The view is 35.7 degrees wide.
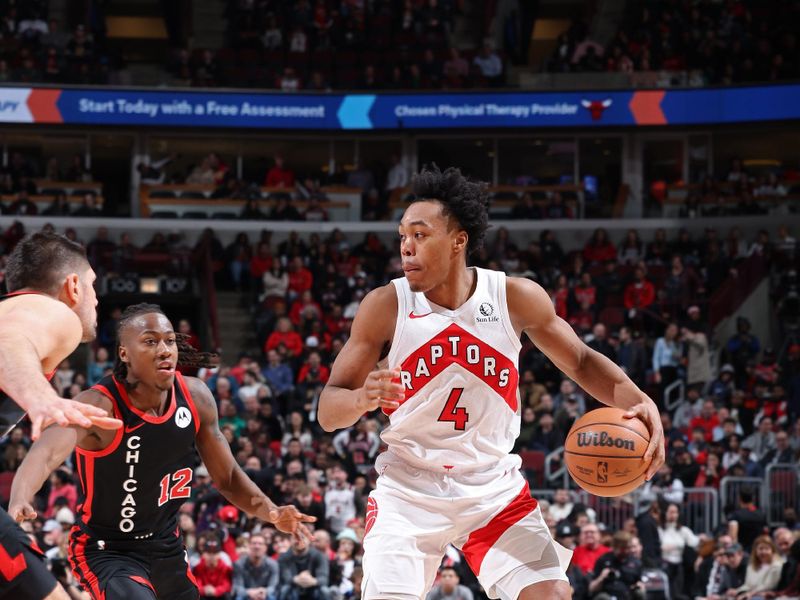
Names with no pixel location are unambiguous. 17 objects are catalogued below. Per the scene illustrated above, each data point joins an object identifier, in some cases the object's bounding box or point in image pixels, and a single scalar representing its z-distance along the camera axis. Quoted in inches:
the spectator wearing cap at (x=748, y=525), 557.3
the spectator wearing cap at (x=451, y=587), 487.8
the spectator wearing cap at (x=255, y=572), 501.0
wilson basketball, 225.1
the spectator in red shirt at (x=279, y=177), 1031.6
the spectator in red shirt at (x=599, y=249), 901.2
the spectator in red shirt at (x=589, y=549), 521.7
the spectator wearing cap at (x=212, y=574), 496.1
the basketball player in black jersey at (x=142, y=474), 247.9
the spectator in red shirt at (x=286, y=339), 751.7
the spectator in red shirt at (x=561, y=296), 776.9
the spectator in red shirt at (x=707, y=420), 656.4
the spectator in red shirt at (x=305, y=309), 784.3
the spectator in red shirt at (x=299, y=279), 849.5
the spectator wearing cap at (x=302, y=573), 501.7
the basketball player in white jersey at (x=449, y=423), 221.6
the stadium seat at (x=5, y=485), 588.4
